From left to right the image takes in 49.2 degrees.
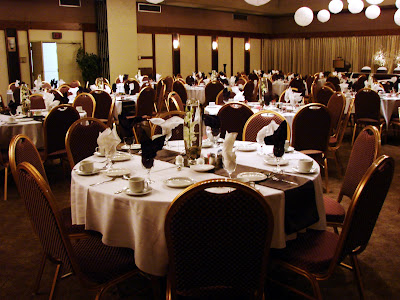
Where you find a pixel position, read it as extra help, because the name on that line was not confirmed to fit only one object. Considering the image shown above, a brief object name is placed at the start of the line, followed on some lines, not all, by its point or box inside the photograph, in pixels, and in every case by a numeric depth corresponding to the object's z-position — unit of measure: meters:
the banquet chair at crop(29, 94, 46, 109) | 7.32
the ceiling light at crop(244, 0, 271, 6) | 9.10
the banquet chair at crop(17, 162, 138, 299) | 2.11
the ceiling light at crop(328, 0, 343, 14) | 11.69
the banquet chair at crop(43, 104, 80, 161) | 4.85
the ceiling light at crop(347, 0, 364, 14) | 11.33
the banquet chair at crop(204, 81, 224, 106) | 10.15
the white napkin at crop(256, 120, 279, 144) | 3.20
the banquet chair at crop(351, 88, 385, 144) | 7.00
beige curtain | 17.20
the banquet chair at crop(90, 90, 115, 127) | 7.42
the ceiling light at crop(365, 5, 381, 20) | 12.66
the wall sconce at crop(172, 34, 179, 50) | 16.66
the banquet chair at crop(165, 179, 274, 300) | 1.87
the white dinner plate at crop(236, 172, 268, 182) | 2.60
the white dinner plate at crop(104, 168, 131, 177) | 2.75
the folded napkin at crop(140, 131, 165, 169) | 2.47
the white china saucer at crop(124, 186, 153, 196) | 2.37
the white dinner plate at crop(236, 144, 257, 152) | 3.41
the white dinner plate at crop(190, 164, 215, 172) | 2.82
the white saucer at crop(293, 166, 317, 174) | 2.73
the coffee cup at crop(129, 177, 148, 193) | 2.37
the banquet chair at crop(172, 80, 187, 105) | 10.50
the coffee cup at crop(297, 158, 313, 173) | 2.71
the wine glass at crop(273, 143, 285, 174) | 2.70
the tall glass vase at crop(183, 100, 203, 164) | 2.95
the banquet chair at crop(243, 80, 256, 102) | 9.88
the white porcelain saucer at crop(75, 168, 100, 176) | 2.78
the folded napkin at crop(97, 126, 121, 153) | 3.03
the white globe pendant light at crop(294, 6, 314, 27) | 11.27
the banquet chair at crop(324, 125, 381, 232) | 2.85
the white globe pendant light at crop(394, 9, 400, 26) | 11.87
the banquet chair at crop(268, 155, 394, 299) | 2.15
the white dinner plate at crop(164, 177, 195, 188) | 2.49
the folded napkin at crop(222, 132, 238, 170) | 2.54
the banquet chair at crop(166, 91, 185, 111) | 6.16
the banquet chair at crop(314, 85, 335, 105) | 7.42
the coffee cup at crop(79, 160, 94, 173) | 2.78
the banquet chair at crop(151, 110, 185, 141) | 4.18
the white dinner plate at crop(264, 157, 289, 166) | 2.97
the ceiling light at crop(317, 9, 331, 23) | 13.45
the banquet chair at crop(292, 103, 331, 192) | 4.64
